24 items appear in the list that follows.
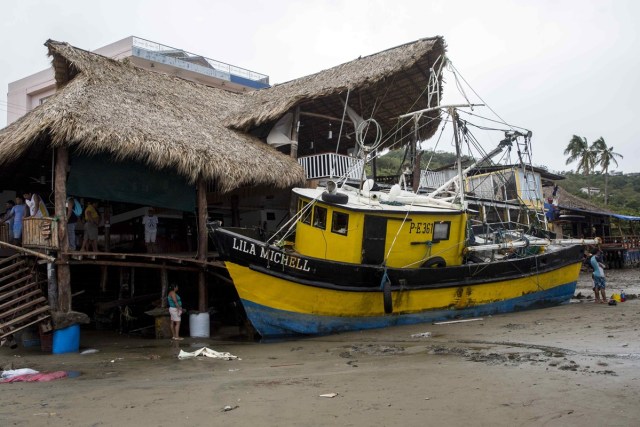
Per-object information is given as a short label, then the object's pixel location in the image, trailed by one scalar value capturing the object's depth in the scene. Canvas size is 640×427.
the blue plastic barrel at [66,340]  9.85
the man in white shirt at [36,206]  11.47
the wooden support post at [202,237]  12.19
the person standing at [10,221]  12.59
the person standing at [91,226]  11.90
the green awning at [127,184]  11.48
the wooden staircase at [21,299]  9.50
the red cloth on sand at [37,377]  7.36
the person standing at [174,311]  11.41
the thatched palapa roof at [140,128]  10.64
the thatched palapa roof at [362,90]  15.12
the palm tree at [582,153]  49.66
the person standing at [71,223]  11.20
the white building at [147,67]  30.73
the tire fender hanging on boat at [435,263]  12.24
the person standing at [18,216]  12.02
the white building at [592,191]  53.05
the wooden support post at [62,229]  10.36
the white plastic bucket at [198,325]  11.89
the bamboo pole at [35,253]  9.97
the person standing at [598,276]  13.93
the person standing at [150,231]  12.99
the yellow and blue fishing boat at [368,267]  10.65
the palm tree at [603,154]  49.25
